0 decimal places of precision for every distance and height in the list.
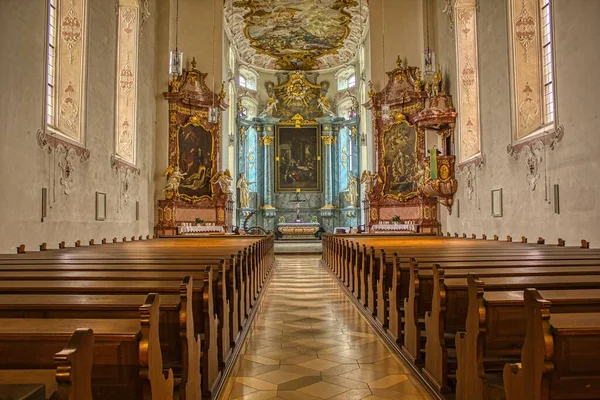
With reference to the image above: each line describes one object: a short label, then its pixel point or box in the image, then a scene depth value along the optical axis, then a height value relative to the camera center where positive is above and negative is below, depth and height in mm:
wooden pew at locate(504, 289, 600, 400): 1783 -514
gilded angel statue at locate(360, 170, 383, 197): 16594 +1414
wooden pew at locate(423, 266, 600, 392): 3033 -542
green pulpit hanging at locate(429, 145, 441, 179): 13008 +1524
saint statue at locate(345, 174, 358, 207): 22422 +1408
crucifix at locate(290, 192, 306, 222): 23762 +953
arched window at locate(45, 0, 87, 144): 9100 +3007
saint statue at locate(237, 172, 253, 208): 21959 +1432
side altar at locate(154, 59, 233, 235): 15164 +2004
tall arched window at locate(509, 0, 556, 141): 9148 +2935
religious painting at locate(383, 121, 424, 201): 16078 +1972
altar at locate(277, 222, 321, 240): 22344 -355
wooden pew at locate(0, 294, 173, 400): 1838 -481
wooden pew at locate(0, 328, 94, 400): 1309 -430
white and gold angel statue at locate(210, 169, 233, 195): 16422 +1413
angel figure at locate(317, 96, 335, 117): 24266 +5678
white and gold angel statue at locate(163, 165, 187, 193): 15031 +1366
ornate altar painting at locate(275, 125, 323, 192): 24484 +3209
